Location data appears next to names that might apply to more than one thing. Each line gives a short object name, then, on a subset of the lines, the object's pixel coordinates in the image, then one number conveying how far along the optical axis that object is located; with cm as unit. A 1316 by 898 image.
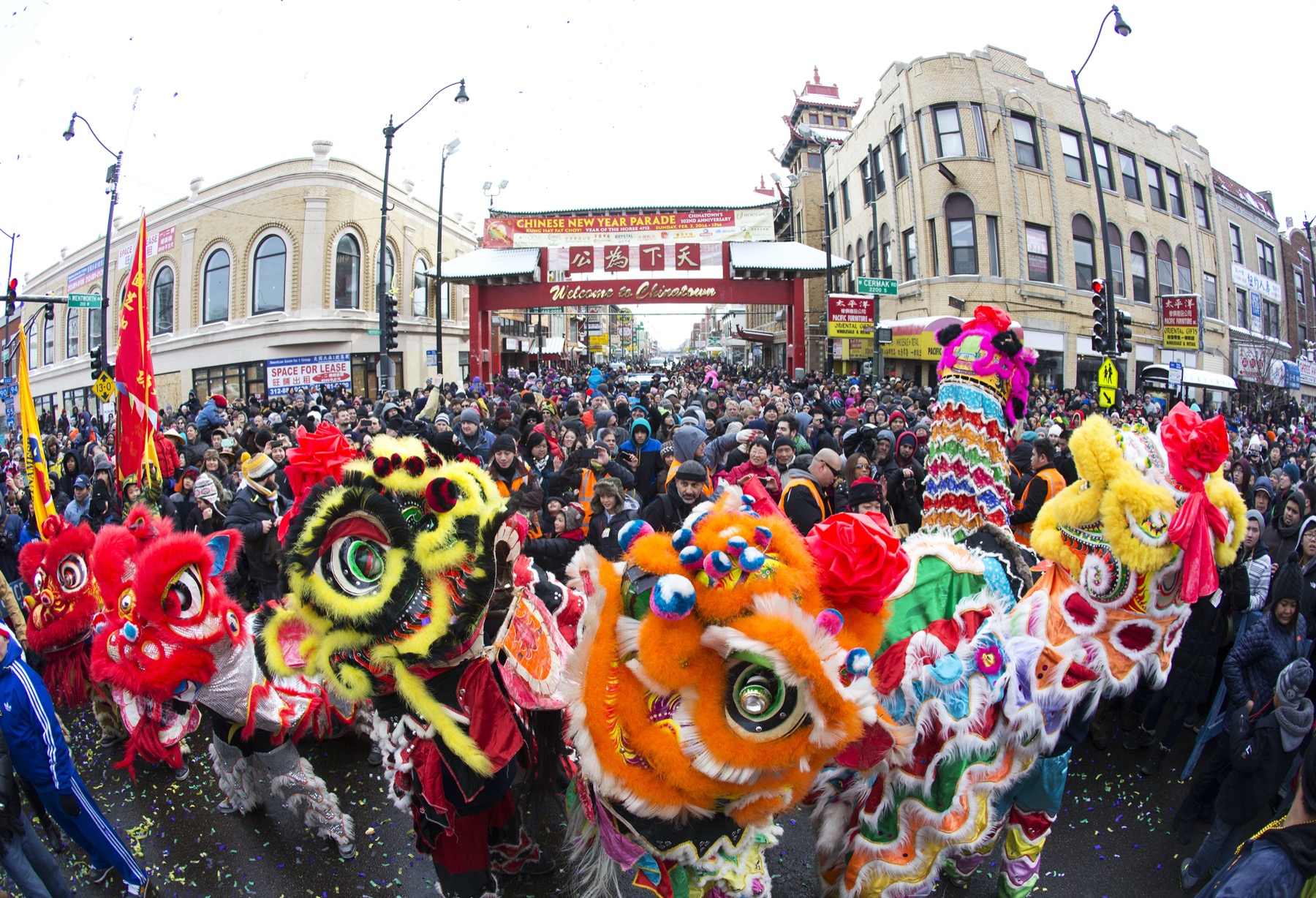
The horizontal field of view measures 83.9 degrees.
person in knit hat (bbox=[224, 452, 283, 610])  545
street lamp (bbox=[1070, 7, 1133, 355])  1172
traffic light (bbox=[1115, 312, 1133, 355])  1037
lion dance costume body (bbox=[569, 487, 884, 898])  192
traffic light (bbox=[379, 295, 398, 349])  1538
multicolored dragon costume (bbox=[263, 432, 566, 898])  257
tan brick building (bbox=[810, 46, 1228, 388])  2134
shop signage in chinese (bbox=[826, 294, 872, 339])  1777
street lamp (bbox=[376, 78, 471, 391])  1519
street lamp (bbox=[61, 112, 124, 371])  1527
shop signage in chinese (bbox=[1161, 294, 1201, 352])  1312
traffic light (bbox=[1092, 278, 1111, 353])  1066
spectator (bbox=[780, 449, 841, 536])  496
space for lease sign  1524
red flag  574
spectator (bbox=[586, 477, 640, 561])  503
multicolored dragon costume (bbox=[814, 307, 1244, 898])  253
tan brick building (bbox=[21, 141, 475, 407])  2461
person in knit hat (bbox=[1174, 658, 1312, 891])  308
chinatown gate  2291
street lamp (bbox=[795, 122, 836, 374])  1761
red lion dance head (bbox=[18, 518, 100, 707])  423
